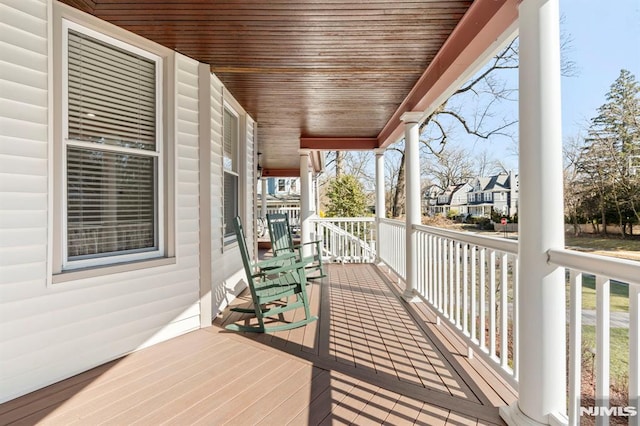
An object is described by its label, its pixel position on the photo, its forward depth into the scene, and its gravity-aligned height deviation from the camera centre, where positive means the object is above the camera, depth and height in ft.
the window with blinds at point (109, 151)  8.18 +1.63
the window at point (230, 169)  14.44 +2.00
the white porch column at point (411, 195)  13.99 +0.81
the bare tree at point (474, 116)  36.09 +10.68
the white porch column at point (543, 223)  5.59 -0.13
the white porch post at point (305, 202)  22.31 +0.89
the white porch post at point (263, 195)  40.59 +2.47
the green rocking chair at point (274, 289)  10.51 -2.24
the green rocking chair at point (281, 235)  15.53 -0.86
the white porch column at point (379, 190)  22.35 +1.59
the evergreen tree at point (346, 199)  38.47 +1.81
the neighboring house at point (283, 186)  68.49 +5.80
